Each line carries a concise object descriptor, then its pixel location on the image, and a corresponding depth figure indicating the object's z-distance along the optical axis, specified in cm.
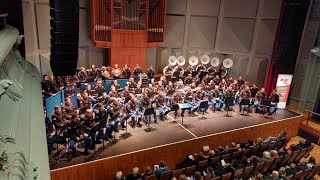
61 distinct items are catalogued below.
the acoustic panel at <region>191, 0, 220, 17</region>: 1617
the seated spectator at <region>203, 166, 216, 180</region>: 675
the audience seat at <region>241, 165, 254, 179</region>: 725
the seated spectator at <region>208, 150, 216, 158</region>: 812
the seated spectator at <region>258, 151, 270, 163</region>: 776
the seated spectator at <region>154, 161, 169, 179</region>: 699
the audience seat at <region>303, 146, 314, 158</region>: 867
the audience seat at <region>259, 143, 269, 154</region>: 871
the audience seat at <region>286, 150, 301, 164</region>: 829
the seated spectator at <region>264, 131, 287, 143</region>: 915
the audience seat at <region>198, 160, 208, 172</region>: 769
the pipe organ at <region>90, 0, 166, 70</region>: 1379
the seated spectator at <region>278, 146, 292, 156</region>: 819
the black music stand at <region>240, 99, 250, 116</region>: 1098
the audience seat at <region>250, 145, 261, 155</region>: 855
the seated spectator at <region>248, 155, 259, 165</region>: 757
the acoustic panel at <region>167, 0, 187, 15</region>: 1647
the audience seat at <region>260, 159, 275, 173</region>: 766
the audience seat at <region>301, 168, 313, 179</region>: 723
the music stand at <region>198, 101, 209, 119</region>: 1014
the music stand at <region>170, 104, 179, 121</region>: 972
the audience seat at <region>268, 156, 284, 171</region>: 786
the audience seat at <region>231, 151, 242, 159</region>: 825
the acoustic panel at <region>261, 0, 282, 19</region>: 1427
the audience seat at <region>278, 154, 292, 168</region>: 806
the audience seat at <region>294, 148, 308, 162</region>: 847
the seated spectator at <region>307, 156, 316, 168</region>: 758
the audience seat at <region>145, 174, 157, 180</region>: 682
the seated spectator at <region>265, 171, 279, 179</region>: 666
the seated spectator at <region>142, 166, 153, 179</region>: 707
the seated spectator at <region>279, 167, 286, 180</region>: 689
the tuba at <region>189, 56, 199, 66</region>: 1563
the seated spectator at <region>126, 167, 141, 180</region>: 702
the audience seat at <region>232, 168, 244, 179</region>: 707
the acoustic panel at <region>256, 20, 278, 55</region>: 1466
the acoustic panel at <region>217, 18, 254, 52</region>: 1555
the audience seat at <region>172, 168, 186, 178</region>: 713
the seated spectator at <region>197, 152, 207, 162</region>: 796
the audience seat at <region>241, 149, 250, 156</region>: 841
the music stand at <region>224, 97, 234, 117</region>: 1091
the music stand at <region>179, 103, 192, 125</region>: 1006
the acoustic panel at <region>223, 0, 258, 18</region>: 1514
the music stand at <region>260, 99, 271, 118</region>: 1097
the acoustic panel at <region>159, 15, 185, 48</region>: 1677
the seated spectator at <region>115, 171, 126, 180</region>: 698
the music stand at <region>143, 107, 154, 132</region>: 898
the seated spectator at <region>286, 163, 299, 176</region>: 718
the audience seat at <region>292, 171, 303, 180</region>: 704
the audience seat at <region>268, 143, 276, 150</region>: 886
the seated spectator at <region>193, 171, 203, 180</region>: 665
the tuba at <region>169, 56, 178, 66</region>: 1552
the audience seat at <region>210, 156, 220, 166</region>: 785
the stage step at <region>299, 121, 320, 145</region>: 1096
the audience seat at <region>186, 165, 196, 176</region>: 742
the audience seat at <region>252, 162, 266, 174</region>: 750
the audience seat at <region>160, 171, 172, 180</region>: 692
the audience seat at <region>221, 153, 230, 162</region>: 808
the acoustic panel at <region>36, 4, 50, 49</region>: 1182
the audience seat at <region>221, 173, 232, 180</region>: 685
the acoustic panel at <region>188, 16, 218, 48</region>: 1655
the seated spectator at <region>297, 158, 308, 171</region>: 734
